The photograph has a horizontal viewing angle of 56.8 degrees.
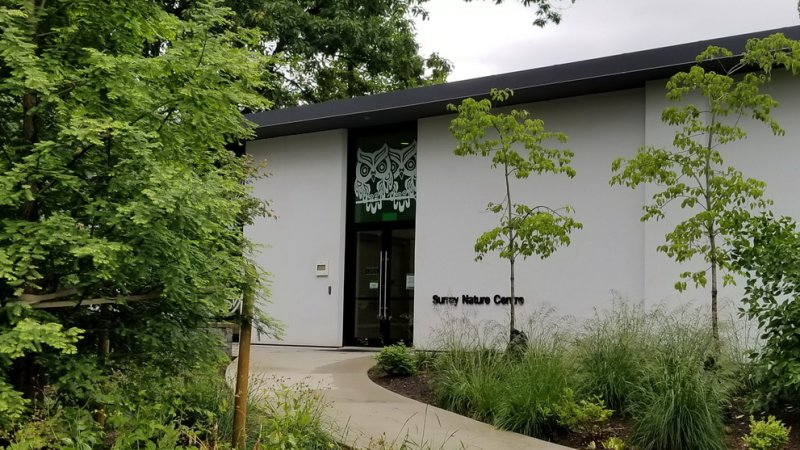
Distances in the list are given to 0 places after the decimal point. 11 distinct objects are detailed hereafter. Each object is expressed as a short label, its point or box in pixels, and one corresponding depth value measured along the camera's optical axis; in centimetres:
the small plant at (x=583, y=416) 631
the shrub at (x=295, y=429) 447
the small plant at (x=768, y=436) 567
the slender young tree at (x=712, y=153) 788
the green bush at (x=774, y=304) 636
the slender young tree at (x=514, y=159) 943
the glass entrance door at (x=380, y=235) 1445
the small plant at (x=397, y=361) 948
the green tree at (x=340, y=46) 2003
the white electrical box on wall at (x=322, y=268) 1516
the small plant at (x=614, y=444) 588
